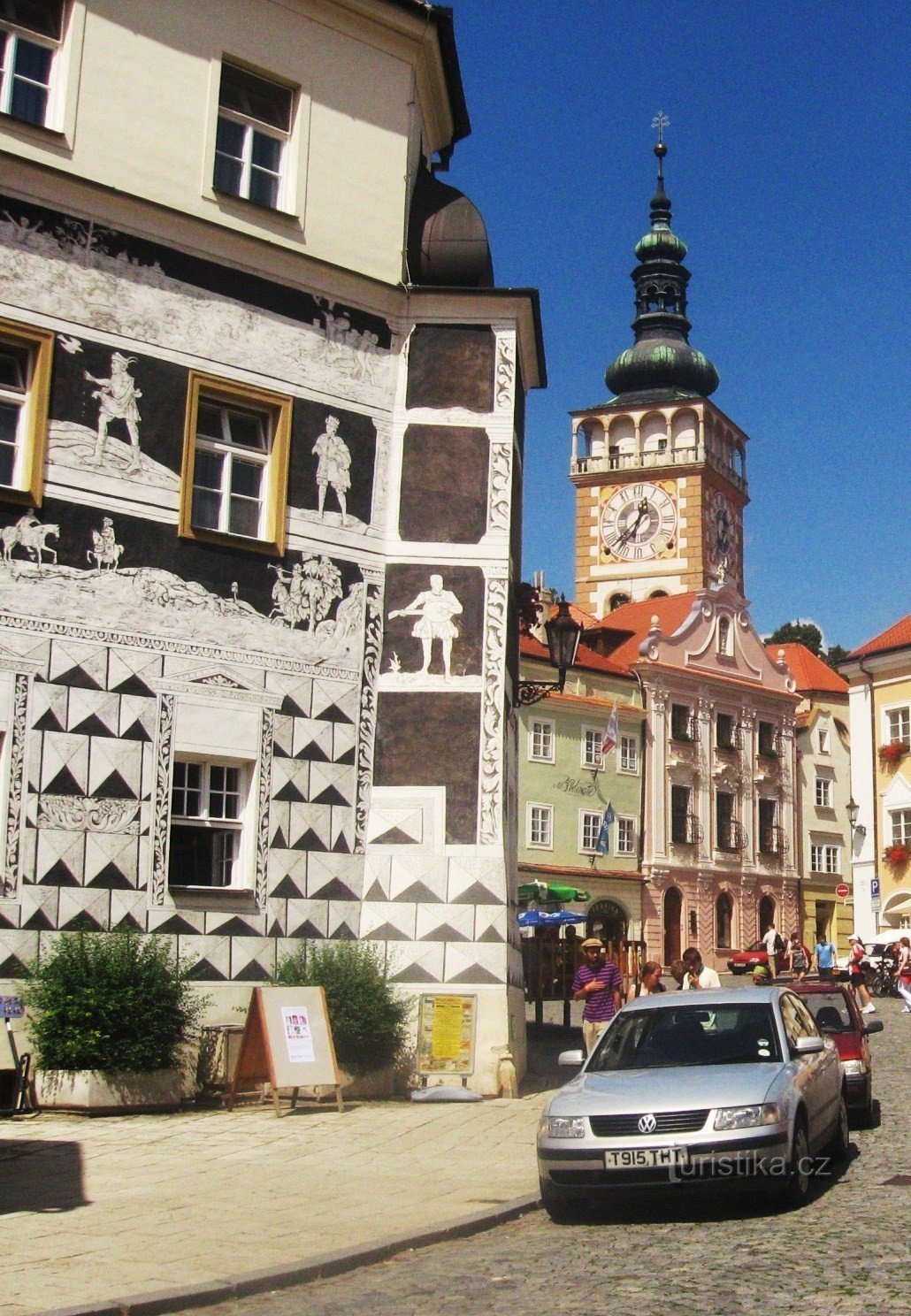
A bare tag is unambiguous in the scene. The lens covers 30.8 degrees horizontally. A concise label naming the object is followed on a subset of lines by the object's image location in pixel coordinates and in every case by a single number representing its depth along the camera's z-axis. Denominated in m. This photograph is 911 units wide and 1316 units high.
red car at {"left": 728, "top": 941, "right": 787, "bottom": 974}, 53.54
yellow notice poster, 17.55
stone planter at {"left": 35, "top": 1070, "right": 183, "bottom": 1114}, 14.80
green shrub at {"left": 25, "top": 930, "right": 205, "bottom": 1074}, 15.08
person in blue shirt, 36.69
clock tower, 93.00
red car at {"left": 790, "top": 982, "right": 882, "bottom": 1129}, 15.43
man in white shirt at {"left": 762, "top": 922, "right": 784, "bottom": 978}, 47.03
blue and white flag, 55.44
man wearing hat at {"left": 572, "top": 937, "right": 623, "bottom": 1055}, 19.02
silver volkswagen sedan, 10.38
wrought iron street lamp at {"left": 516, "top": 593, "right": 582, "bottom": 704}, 21.00
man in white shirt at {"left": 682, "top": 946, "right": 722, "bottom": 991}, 23.23
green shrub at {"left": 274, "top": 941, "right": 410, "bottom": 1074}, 17.02
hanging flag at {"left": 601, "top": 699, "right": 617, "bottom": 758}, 49.91
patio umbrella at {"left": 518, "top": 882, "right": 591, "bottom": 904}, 32.47
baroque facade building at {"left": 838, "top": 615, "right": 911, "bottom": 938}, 50.22
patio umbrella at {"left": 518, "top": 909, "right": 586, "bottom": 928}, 35.22
